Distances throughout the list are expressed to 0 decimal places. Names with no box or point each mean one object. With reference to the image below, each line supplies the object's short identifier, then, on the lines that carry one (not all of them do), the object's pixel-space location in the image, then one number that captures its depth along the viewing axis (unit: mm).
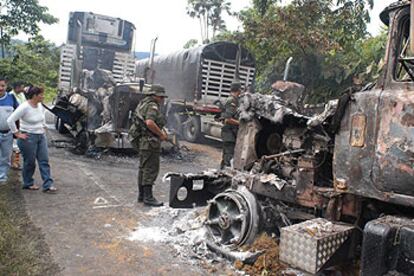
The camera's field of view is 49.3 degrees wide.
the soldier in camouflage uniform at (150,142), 6141
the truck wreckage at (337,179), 2994
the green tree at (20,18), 15188
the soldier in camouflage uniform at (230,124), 6805
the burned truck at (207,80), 13648
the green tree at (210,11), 35272
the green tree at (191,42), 31325
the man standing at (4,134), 6477
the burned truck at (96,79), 9773
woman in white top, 6211
